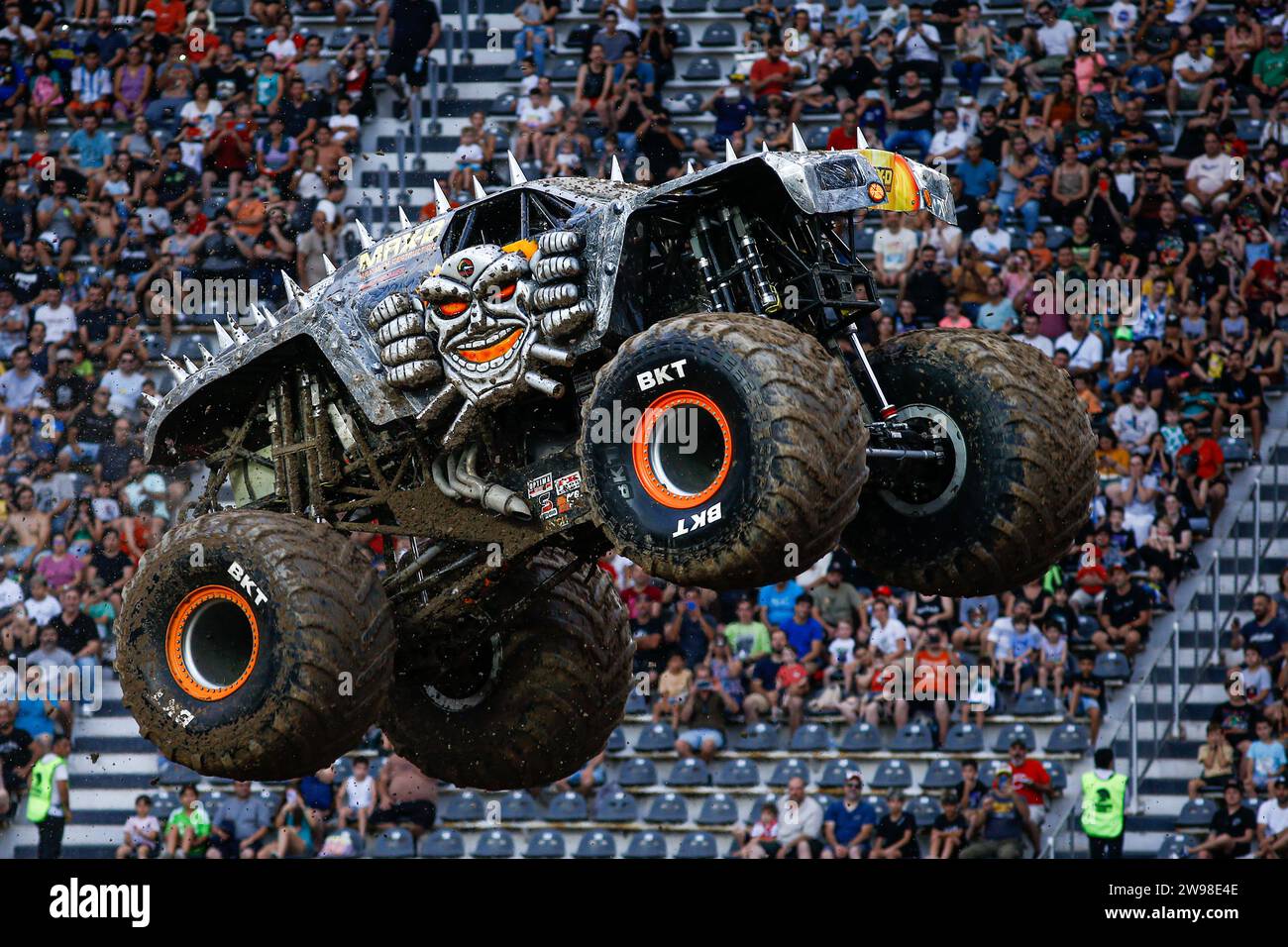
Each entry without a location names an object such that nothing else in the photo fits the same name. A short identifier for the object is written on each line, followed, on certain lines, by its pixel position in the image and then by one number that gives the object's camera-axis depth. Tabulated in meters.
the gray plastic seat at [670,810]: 20.55
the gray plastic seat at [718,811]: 20.41
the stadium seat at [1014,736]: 20.52
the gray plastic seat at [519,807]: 20.94
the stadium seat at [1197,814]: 19.94
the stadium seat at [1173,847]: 19.59
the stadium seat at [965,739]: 20.66
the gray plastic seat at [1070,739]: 20.58
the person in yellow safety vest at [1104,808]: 19.66
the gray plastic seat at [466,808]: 20.77
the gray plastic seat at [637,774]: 20.80
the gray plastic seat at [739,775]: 20.64
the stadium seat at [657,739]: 20.94
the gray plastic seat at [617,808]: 20.62
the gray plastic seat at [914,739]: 20.67
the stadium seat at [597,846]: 20.41
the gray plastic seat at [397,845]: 20.33
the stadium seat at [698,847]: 20.14
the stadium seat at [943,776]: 20.22
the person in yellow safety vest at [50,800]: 21.09
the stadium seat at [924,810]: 19.94
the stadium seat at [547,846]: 20.36
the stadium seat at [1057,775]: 20.17
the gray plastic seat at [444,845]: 20.36
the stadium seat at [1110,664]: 21.17
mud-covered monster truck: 12.95
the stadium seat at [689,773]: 20.72
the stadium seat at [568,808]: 20.78
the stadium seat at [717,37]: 25.58
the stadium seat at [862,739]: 20.73
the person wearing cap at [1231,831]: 19.47
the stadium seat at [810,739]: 20.77
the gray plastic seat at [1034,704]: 20.73
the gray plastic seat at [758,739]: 20.84
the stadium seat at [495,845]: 20.36
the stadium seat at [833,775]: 20.48
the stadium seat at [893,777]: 20.41
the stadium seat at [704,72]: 25.25
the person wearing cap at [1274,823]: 19.34
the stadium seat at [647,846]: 20.27
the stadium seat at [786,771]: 20.53
